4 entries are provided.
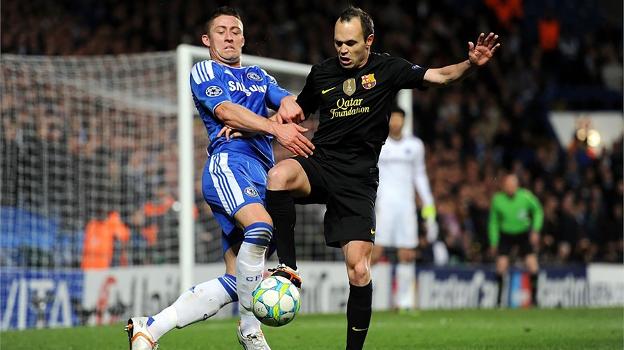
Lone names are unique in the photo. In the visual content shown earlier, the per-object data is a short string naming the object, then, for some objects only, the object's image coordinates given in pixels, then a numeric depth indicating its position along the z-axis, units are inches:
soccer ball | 494.9
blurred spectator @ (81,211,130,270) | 1072.2
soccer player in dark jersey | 538.3
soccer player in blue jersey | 527.8
